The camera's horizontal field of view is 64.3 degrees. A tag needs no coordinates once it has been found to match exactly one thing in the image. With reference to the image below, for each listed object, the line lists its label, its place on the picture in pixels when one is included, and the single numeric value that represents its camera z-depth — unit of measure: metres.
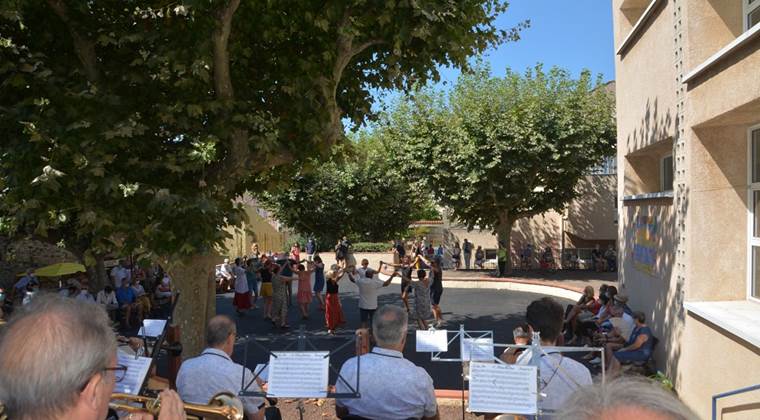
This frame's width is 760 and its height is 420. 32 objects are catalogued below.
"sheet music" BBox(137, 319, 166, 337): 6.66
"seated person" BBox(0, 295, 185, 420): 1.84
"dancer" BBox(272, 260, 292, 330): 13.95
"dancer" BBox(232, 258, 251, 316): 15.38
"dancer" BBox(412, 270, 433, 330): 13.08
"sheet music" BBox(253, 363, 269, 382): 4.85
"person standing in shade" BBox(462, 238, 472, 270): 31.11
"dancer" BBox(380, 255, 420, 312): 14.07
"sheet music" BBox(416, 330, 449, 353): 6.72
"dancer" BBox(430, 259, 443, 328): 13.90
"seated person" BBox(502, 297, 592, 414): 4.15
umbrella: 15.52
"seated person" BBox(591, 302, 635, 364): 9.28
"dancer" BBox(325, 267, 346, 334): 12.88
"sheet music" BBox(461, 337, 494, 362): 6.15
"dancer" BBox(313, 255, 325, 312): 16.39
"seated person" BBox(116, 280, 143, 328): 14.38
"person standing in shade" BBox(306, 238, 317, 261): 34.91
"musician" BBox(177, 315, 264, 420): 4.35
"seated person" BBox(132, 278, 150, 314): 15.06
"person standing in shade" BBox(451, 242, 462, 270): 30.23
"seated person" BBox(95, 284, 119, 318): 14.13
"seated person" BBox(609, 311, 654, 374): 8.72
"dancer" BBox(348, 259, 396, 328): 11.82
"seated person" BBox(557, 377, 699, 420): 1.34
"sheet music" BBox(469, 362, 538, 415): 4.03
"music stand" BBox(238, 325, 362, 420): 4.02
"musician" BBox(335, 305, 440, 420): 4.04
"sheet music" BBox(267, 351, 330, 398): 4.30
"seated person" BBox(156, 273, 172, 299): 16.61
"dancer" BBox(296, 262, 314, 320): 14.66
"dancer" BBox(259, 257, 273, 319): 14.97
